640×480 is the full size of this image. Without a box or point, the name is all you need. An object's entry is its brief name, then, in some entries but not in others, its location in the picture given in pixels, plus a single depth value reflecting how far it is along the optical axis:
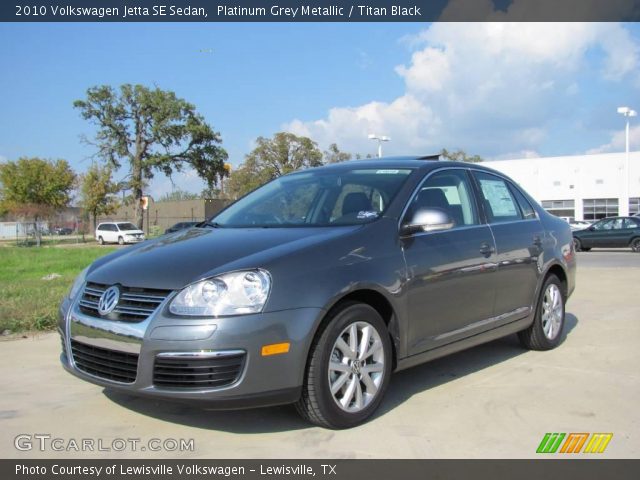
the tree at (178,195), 111.07
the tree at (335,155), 50.68
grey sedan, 3.30
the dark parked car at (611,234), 23.98
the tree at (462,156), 65.06
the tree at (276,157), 47.06
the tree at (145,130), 49.56
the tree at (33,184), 49.12
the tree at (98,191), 52.62
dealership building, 44.50
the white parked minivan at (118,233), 43.31
